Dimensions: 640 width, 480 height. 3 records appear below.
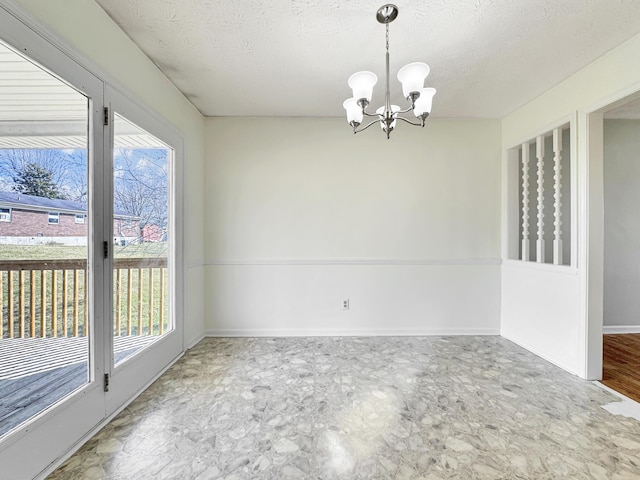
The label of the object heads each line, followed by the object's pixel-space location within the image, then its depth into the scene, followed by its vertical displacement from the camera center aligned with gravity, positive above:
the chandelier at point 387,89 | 1.65 +0.92
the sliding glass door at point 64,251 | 1.26 -0.06
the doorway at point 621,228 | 3.36 +0.15
